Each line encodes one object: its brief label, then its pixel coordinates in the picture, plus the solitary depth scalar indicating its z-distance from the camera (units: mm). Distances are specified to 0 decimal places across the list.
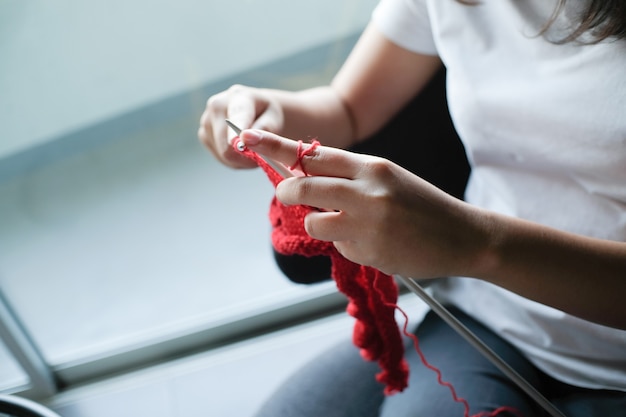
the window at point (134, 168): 1266
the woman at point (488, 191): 516
